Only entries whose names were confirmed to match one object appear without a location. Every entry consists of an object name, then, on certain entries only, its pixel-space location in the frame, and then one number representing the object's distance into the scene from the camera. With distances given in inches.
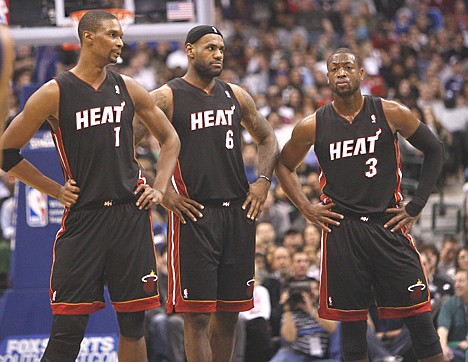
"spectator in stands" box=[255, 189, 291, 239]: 1058.7
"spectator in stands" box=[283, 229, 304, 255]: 926.4
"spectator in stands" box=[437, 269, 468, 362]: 761.6
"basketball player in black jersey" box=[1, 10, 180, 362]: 507.2
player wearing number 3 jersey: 557.9
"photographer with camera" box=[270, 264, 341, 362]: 783.7
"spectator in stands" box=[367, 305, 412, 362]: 757.9
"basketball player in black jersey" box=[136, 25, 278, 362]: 555.5
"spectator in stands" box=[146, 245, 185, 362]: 800.9
